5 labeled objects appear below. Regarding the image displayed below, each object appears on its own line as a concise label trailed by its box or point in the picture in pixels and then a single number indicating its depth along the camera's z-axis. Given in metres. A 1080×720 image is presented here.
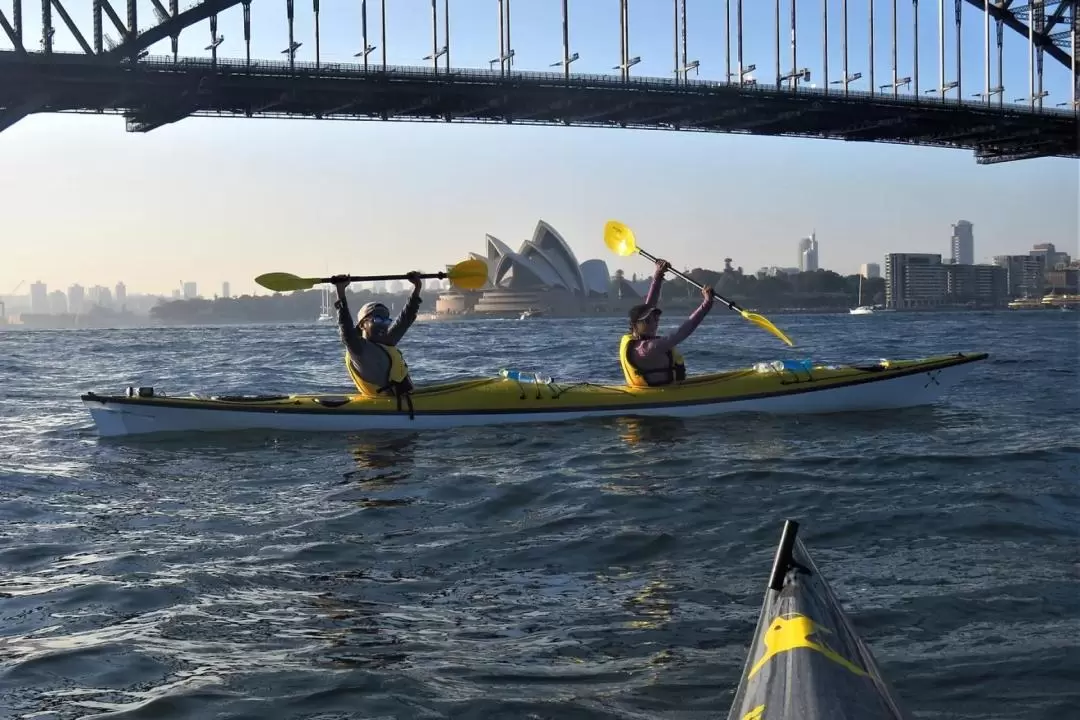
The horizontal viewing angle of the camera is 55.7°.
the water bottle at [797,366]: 9.60
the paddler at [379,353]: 8.38
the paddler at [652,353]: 8.97
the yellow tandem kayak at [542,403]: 8.54
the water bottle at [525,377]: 9.19
